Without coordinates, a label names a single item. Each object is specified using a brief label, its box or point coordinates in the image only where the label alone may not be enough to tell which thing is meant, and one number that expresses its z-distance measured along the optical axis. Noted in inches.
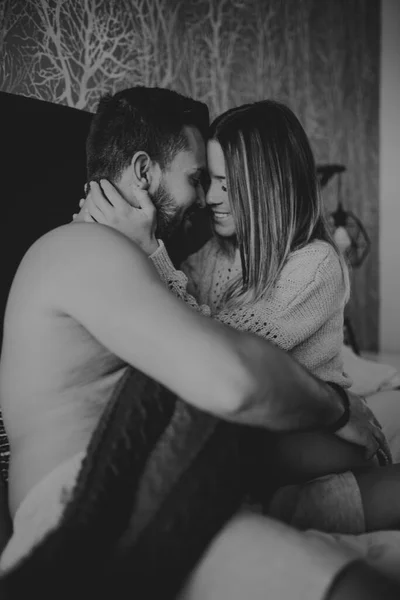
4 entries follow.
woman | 55.8
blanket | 28.3
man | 29.8
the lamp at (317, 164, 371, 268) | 113.7
